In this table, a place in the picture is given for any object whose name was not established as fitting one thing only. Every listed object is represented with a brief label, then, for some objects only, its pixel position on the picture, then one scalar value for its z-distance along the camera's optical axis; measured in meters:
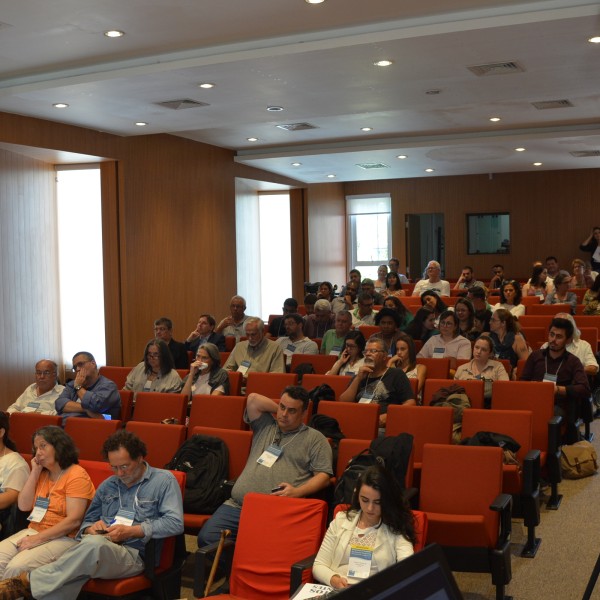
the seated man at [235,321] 9.73
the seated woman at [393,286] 12.73
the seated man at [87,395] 6.45
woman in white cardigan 3.58
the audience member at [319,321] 9.75
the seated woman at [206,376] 7.00
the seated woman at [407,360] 6.77
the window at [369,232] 19.81
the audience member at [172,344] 8.46
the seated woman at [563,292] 10.62
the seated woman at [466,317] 8.38
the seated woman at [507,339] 7.65
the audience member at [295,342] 8.52
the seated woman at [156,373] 7.16
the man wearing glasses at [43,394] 6.68
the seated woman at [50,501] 4.36
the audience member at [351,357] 6.95
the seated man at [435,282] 12.37
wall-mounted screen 18.67
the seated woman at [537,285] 12.06
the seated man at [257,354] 7.87
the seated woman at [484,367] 6.56
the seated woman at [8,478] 4.77
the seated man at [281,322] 10.25
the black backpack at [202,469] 4.88
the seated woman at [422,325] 8.86
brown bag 6.50
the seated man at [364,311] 10.18
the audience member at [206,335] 8.82
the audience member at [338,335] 8.28
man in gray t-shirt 4.57
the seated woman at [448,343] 7.57
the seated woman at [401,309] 8.90
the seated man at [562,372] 6.46
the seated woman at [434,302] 9.14
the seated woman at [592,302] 9.92
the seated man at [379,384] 6.04
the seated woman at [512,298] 9.86
